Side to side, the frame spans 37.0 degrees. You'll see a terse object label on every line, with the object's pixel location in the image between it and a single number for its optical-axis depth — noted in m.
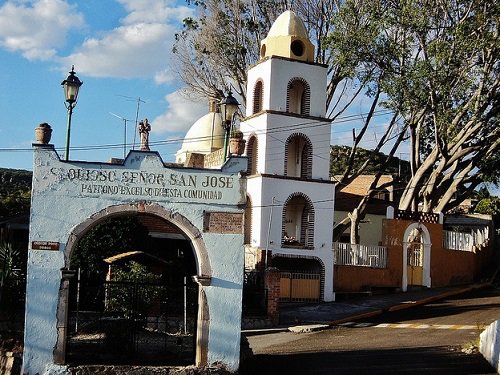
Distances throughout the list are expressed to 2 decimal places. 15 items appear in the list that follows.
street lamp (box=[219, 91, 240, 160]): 14.49
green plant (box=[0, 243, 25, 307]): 16.73
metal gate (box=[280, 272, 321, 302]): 26.88
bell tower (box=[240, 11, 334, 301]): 27.91
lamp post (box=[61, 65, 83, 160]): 13.22
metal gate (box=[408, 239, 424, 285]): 29.88
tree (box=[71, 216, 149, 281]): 21.27
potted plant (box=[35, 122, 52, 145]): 13.14
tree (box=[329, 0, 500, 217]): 26.69
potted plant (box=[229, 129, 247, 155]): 13.77
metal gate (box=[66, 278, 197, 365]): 13.55
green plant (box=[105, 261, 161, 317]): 17.08
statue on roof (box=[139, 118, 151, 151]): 14.39
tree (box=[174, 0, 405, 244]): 32.59
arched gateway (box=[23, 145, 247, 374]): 12.84
